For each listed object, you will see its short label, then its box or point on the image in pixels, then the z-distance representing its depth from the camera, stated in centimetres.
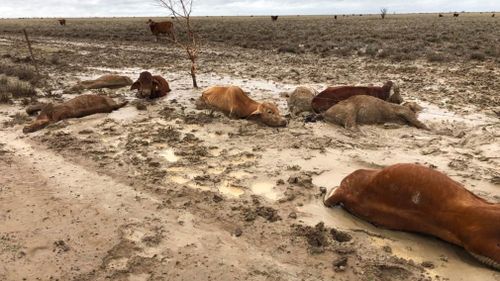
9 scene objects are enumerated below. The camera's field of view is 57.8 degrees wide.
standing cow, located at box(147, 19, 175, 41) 2948
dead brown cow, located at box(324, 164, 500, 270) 388
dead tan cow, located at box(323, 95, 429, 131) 805
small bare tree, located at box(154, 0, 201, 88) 1168
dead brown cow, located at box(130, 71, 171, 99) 1035
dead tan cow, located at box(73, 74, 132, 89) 1183
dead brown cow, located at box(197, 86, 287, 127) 816
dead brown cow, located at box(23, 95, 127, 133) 828
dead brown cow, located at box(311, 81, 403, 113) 870
